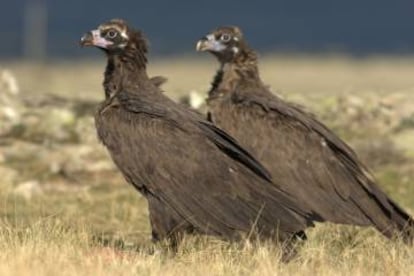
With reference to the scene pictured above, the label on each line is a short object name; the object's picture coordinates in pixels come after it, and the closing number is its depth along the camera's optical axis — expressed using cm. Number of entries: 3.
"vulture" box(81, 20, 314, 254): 1273
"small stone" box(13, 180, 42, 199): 1838
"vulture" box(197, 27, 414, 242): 1373
